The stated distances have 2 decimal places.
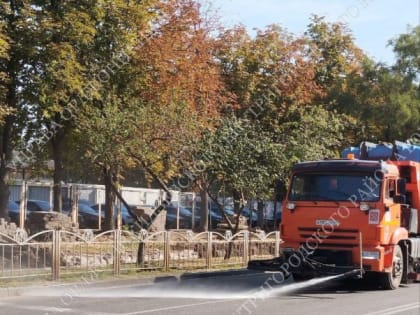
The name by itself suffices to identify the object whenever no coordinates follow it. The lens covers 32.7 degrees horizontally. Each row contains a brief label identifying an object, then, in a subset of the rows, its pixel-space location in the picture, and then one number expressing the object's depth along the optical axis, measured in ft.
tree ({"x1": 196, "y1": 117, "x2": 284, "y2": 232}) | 68.49
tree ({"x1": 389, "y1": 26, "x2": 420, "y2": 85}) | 100.68
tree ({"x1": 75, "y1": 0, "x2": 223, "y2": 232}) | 60.39
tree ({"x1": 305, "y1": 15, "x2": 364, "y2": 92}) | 111.14
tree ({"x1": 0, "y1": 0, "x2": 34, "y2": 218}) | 60.18
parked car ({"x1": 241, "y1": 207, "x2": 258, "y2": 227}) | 145.07
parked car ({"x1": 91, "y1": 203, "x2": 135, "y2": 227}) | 122.53
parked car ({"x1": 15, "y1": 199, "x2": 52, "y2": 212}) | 117.50
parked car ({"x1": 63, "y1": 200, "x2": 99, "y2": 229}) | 109.91
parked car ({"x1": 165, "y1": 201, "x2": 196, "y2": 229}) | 130.78
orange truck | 49.06
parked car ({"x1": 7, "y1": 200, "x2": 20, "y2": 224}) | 94.73
